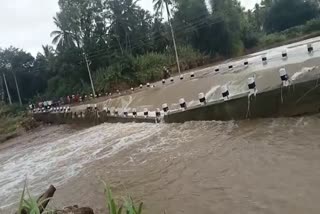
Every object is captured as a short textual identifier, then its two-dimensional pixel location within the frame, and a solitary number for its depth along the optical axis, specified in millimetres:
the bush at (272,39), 45900
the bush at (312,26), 45656
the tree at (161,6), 40812
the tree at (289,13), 56062
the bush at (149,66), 35938
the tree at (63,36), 42625
